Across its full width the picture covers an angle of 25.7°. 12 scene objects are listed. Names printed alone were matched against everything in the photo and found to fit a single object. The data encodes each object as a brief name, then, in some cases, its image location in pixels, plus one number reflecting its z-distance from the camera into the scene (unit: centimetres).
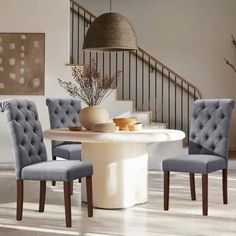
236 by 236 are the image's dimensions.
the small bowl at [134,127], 489
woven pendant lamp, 474
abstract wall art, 797
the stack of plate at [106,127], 460
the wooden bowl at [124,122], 494
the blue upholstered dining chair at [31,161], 429
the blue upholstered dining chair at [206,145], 476
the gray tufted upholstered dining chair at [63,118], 587
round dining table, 488
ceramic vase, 489
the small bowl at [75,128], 492
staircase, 947
